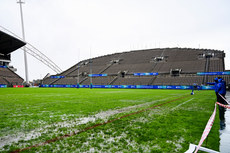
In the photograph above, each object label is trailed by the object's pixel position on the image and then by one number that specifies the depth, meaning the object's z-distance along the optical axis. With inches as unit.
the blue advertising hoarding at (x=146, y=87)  1306.7
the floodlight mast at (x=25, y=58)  2023.9
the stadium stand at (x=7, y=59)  1774.1
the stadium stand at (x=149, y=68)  1581.0
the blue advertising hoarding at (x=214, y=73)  1400.8
